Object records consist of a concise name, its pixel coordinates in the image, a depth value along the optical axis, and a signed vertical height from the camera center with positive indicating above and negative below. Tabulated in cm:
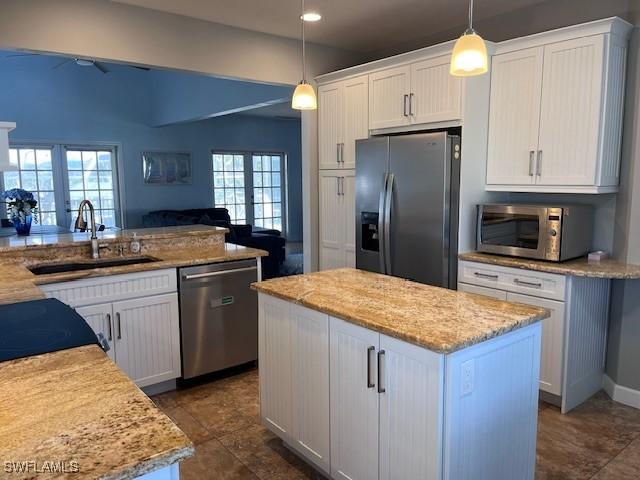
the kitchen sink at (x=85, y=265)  318 -55
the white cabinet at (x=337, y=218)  416 -30
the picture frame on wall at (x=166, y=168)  878 +31
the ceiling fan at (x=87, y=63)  616 +161
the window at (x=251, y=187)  960 -5
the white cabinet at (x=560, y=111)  283 +45
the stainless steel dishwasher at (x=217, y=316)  326 -92
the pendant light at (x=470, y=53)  188 +51
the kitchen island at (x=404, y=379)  165 -75
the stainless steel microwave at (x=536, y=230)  295 -30
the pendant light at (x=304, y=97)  267 +48
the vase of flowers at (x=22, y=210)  429 -22
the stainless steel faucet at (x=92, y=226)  337 -29
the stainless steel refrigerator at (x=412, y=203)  325 -14
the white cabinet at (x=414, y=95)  330 +65
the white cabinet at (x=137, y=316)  290 -83
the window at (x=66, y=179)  779 +10
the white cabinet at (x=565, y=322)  287 -85
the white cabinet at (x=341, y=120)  398 +55
